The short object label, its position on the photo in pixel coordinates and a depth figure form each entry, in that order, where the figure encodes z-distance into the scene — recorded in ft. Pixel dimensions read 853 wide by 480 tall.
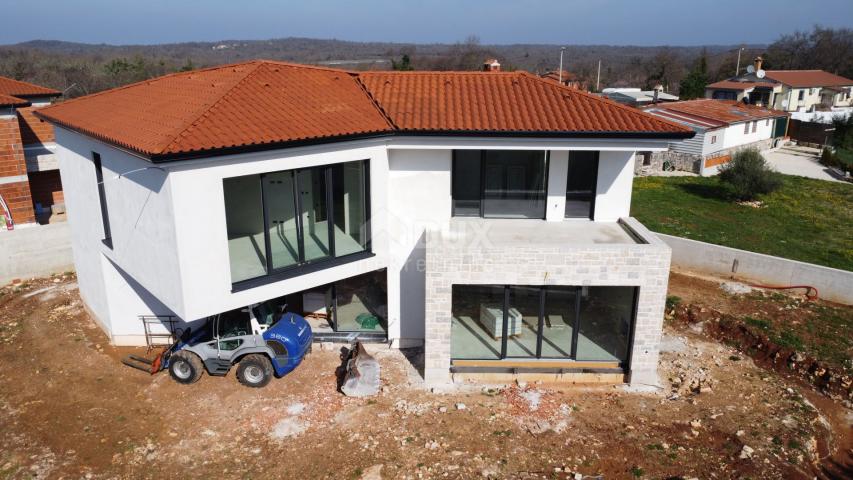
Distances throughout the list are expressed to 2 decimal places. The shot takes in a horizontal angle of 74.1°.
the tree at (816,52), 302.25
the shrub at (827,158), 133.34
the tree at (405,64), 235.40
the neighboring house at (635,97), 189.37
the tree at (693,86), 193.36
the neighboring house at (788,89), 183.83
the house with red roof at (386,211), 40.60
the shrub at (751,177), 102.12
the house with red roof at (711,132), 126.93
